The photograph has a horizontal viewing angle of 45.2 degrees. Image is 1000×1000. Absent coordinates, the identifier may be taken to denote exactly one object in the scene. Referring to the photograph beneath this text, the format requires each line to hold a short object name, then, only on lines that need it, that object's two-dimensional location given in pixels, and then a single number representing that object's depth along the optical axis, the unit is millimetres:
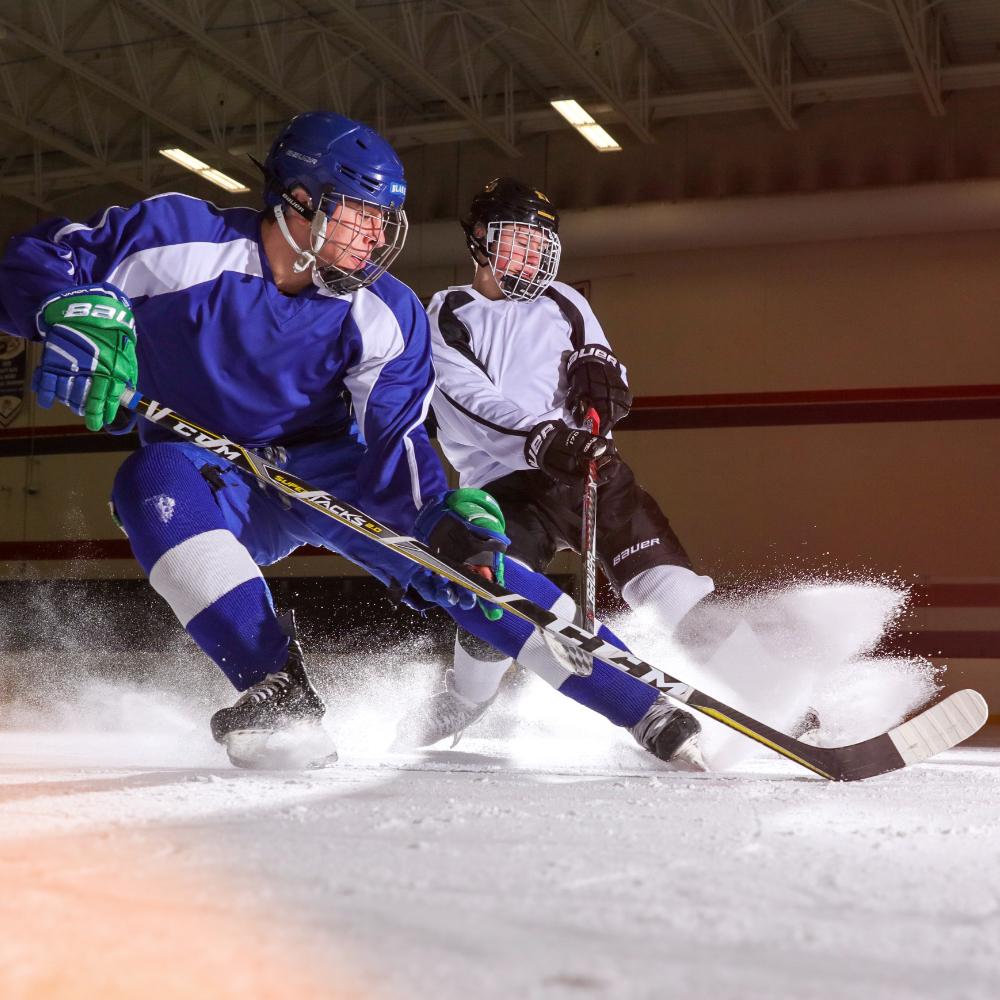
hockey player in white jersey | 2793
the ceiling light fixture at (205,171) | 9383
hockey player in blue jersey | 1896
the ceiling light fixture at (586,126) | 8258
